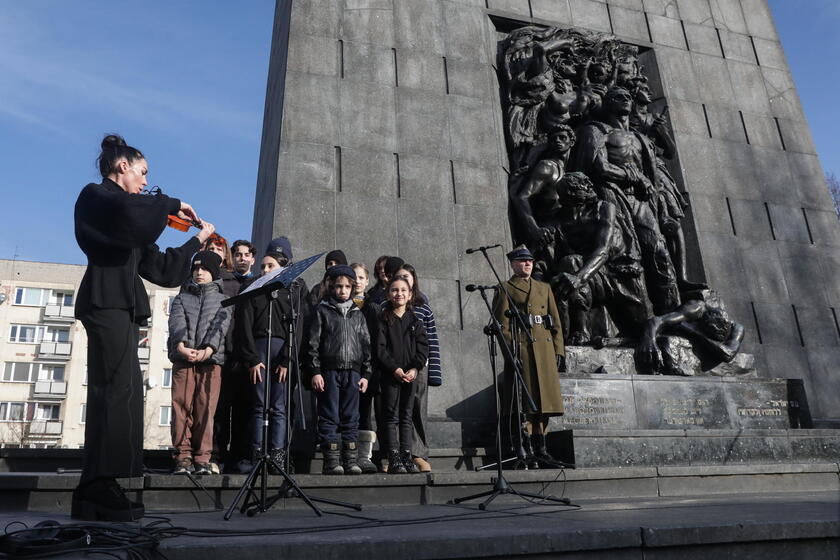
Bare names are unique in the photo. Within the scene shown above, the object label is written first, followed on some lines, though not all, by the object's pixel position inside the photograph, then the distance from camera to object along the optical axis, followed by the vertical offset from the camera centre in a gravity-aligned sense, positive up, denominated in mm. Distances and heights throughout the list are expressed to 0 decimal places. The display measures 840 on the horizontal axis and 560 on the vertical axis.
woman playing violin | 3590 +1004
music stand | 4008 +246
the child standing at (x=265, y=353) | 5367 +1215
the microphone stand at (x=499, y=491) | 4422 +27
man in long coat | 6512 +1464
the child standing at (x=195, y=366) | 5355 +1106
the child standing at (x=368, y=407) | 5848 +814
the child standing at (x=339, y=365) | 5488 +1108
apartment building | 41688 +9234
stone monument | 7879 +3974
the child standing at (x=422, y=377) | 6055 +1079
